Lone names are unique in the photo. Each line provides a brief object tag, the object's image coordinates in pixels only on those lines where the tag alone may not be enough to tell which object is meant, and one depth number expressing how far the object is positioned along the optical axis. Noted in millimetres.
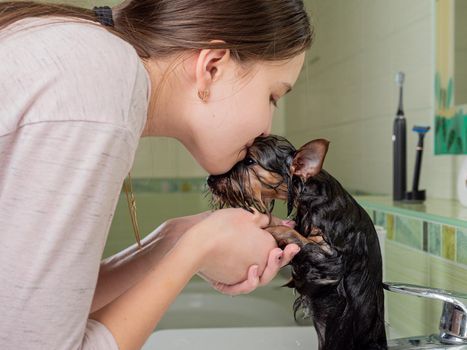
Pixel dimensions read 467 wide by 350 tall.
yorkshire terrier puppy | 813
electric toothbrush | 1383
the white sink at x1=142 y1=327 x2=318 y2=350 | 1034
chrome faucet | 799
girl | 558
